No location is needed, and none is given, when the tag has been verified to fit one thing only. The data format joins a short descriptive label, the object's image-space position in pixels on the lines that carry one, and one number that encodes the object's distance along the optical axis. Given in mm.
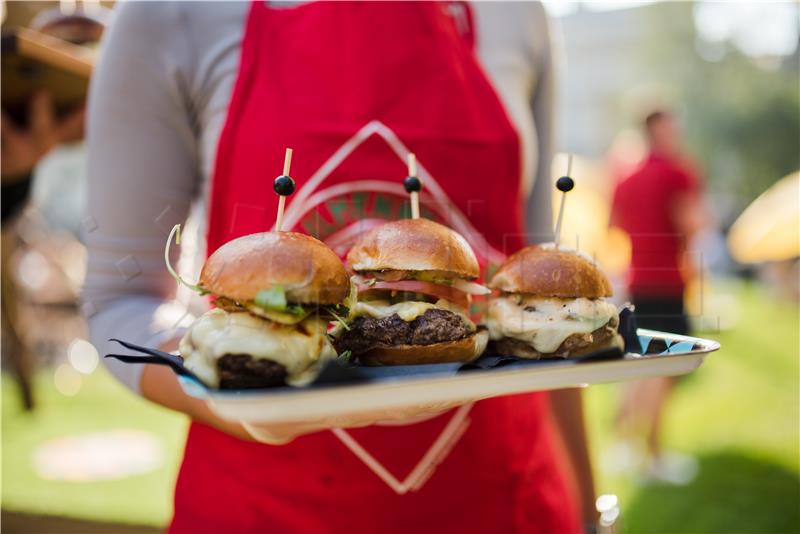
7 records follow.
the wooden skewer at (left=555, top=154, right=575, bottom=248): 461
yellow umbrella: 3565
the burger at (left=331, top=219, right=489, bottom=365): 437
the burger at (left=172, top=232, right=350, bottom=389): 377
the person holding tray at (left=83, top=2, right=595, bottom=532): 516
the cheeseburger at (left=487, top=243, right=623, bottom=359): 469
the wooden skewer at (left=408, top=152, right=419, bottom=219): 462
